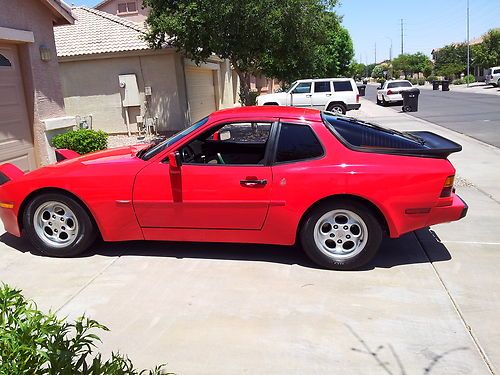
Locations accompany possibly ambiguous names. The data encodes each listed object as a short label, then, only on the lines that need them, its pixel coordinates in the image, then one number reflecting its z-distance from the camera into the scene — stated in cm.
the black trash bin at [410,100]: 2525
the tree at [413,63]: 10650
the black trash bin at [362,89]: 4486
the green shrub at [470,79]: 6399
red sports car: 452
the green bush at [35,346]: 190
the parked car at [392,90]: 3159
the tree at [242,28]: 1273
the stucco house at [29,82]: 852
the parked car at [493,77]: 5128
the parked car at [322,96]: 2239
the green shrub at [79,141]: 936
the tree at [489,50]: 6636
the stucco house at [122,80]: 1638
